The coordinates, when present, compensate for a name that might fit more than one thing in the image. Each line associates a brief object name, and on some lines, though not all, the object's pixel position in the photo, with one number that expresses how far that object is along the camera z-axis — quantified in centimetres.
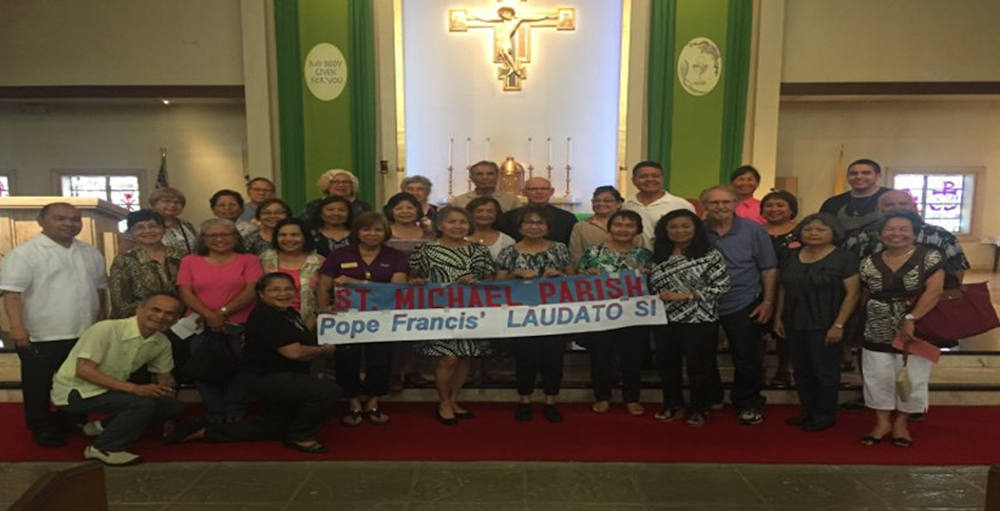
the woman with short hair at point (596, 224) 427
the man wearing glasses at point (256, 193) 475
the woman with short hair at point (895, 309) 345
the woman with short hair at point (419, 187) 491
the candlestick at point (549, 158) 912
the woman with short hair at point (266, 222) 414
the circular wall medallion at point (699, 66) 821
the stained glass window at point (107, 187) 1134
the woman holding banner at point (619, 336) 390
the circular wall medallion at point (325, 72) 822
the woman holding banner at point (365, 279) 375
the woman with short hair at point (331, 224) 405
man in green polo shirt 333
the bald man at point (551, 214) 448
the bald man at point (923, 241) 362
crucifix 888
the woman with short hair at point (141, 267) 370
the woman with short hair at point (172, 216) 415
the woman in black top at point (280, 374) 346
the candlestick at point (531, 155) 918
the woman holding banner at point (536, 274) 389
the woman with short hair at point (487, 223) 399
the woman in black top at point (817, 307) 365
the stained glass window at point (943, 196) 1173
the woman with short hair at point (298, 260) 379
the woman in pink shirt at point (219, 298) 365
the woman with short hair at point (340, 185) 466
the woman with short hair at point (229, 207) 429
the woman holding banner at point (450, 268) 382
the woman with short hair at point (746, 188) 468
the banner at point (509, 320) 387
